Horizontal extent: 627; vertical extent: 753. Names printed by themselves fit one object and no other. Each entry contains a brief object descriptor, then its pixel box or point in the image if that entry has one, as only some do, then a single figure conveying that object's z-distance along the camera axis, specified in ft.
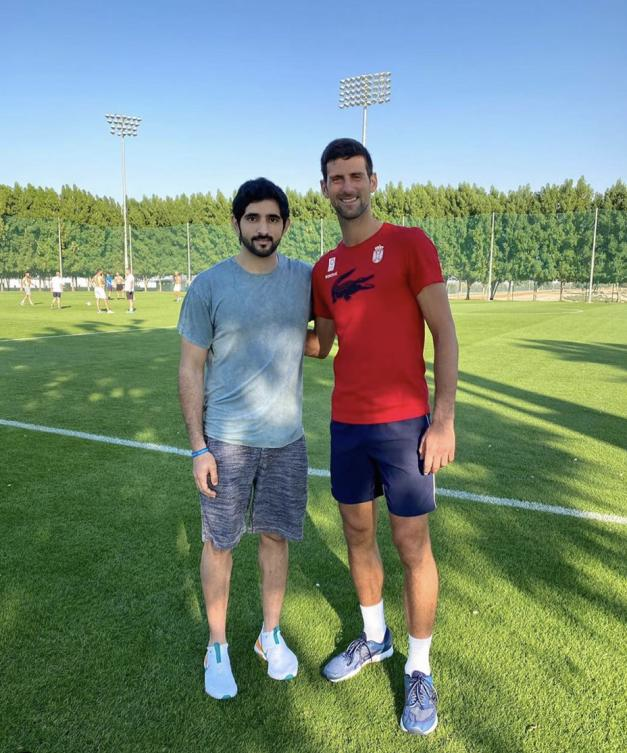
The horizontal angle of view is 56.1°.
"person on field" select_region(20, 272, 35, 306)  93.66
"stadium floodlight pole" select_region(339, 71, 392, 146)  130.62
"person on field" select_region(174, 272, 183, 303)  117.28
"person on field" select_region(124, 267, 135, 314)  84.23
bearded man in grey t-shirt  7.61
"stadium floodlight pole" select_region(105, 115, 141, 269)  150.41
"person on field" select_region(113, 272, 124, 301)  131.75
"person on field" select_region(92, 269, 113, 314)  79.84
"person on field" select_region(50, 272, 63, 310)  85.00
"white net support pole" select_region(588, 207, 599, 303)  125.34
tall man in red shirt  7.28
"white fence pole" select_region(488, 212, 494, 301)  138.51
